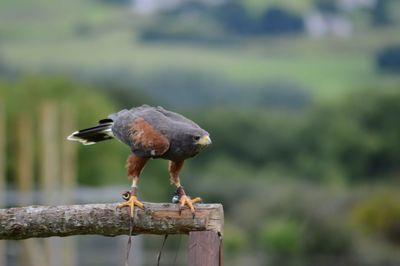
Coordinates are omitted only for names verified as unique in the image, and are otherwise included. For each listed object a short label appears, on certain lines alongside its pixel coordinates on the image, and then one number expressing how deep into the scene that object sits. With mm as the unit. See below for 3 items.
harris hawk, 15859
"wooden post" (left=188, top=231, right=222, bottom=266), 15023
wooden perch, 15492
